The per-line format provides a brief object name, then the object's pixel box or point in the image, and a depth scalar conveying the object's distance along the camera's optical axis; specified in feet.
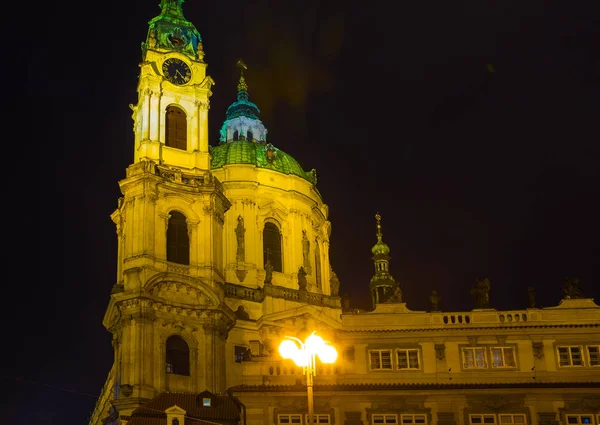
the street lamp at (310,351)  89.51
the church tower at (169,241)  180.75
